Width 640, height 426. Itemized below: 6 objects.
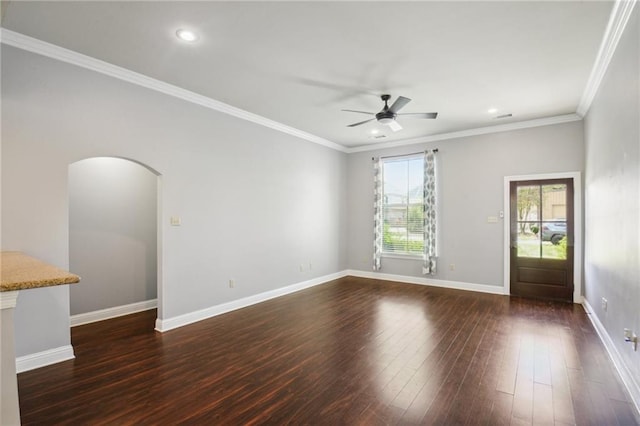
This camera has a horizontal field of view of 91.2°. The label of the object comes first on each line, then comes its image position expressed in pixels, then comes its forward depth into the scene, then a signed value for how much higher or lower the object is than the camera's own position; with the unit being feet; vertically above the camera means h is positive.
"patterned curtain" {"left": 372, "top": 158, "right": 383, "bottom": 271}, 22.98 -0.77
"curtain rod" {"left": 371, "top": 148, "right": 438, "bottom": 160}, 20.71 +3.90
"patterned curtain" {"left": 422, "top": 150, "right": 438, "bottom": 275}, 20.61 -0.49
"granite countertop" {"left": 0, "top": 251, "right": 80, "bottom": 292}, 5.13 -1.20
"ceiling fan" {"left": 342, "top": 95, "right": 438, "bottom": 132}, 13.21 +4.12
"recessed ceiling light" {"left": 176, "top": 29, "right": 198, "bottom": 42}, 9.19 +5.21
